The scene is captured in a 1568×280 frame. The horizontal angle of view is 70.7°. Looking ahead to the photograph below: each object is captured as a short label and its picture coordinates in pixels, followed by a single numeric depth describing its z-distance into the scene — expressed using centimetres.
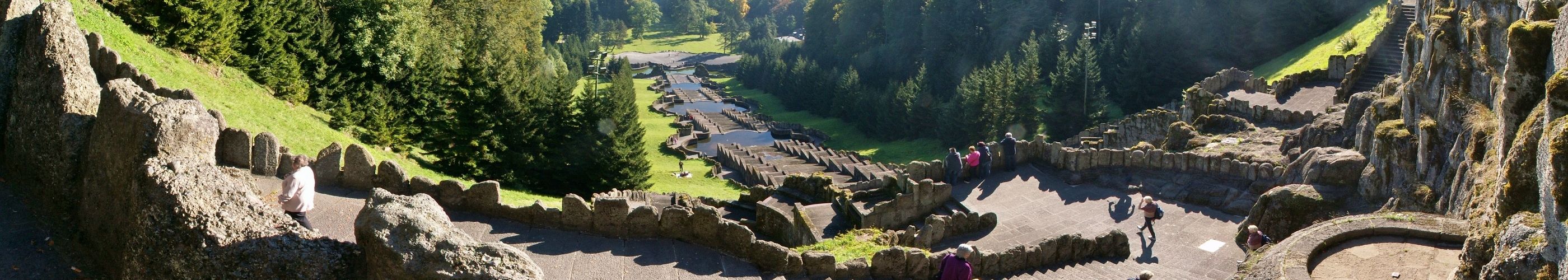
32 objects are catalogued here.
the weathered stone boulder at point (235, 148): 1662
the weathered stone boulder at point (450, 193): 1705
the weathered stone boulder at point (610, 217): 1664
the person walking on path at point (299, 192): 1320
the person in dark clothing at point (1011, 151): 2658
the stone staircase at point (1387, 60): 3447
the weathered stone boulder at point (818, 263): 1600
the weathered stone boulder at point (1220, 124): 3184
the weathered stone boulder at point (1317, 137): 2617
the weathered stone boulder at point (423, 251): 987
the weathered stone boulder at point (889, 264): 1666
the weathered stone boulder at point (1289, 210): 2061
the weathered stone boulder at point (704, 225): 1648
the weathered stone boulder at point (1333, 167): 2166
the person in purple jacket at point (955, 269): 1442
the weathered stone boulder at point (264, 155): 1706
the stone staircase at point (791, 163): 4234
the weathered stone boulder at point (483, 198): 1691
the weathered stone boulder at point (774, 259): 1580
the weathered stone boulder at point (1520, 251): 1102
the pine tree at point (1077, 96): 5691
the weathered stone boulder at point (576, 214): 1666
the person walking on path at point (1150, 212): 2131
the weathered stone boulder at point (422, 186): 1716
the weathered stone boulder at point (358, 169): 1723
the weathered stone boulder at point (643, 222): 1681
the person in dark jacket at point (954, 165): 2570
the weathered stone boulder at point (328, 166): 1736
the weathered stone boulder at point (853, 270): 1634
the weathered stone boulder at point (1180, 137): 3159
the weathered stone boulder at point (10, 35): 1541
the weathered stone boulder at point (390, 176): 1727
